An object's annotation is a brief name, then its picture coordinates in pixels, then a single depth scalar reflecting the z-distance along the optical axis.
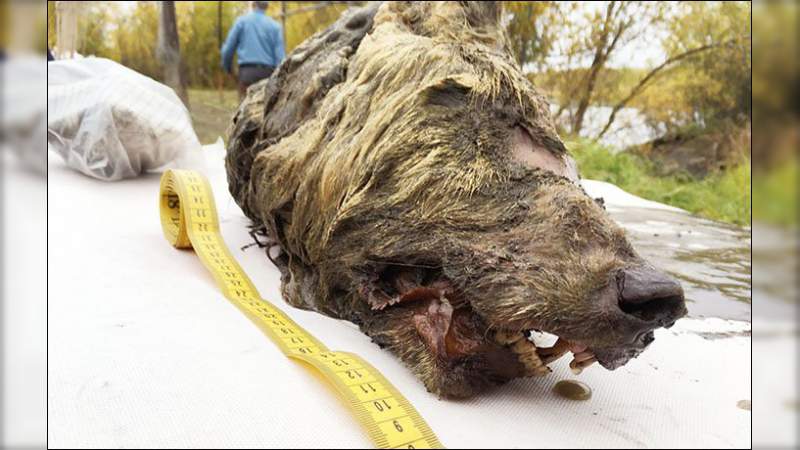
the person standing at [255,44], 5.86
